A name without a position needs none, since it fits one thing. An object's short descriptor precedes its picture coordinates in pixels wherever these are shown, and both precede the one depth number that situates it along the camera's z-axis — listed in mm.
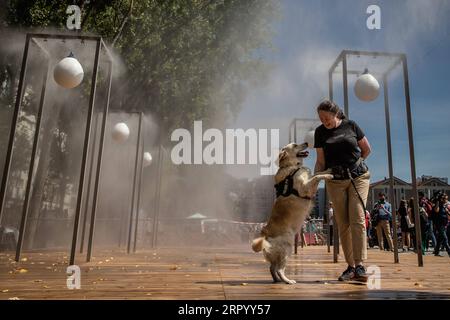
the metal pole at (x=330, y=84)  8367
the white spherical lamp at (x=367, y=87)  6977
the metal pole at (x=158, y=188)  13062
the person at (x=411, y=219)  12941
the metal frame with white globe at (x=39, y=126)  6027
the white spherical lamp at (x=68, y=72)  6289
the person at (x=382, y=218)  12428
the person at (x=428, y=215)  11568
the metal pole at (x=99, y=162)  7305
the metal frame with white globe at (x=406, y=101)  7254
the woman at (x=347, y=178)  4551
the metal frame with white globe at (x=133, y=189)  7344
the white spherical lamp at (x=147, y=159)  13222
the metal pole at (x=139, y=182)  10470
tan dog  4312
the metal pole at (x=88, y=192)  8641
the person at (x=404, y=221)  12656
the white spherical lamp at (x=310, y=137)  9415
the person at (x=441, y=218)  10481
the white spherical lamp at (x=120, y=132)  10266
